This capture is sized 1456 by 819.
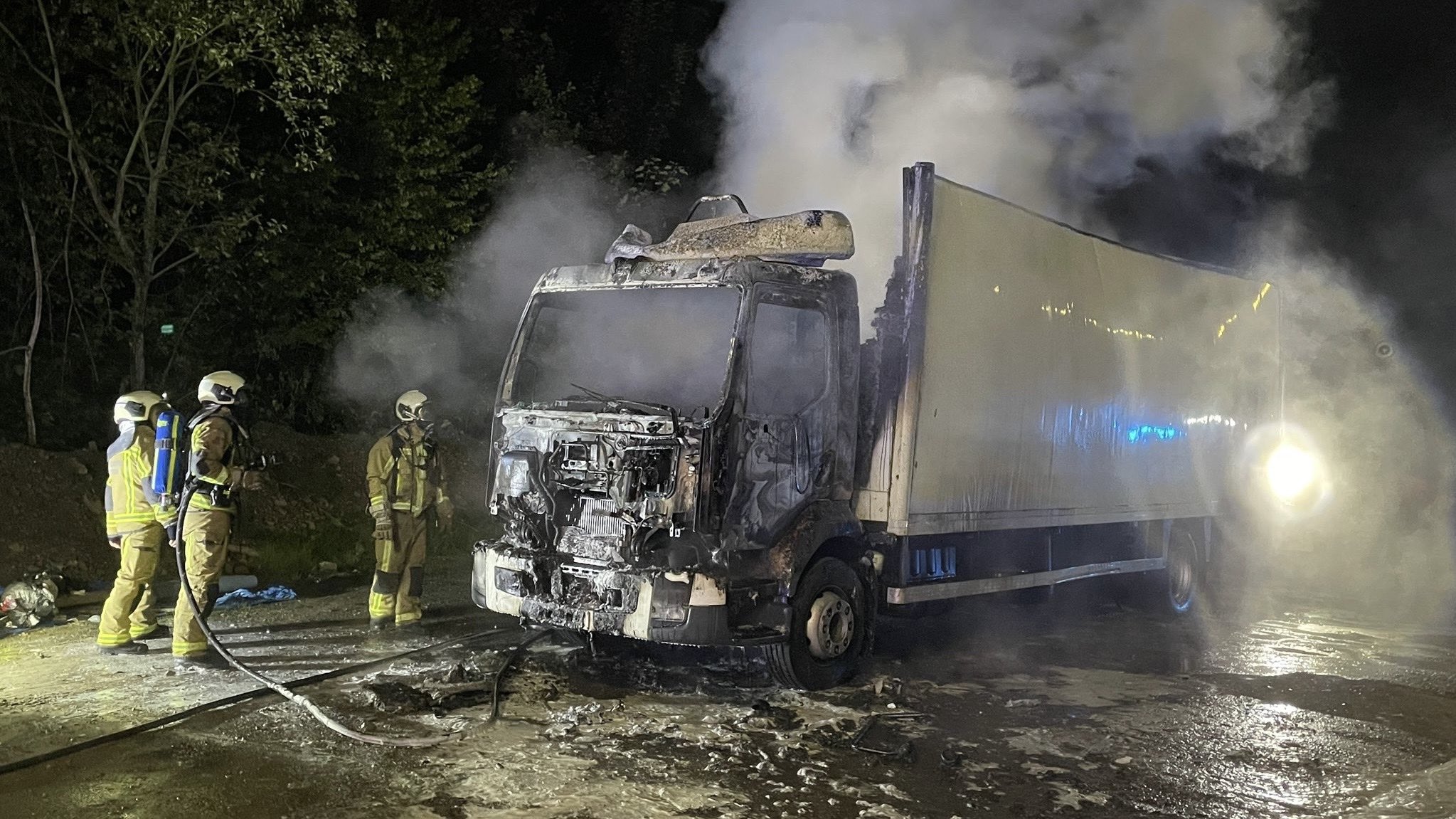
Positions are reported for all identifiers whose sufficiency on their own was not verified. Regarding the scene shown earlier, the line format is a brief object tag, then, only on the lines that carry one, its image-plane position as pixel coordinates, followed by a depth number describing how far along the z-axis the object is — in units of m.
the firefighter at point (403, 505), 7.90
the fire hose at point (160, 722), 4.79
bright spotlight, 16.67
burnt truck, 6.00
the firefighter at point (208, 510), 6.71
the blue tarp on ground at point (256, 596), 8.81
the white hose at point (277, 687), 5.21
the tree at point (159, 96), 10.50
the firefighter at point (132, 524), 6.91
